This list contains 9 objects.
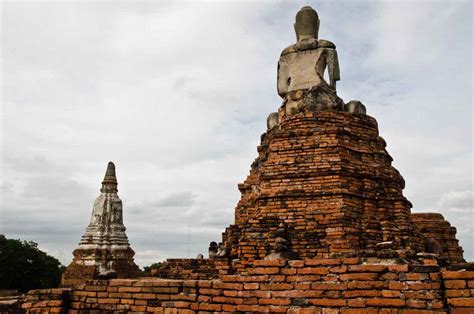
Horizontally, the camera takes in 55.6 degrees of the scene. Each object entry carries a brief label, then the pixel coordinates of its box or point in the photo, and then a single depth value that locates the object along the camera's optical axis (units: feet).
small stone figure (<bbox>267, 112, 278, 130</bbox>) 41.06
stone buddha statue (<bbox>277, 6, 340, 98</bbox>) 41.60
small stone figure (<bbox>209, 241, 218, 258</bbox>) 37.43
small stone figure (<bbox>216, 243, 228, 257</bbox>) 32.53
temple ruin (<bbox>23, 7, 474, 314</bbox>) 15.80
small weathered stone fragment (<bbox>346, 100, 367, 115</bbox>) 36.42
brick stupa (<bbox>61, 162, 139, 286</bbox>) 53.93
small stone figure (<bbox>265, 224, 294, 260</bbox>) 27.34
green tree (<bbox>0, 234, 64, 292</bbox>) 113.19
